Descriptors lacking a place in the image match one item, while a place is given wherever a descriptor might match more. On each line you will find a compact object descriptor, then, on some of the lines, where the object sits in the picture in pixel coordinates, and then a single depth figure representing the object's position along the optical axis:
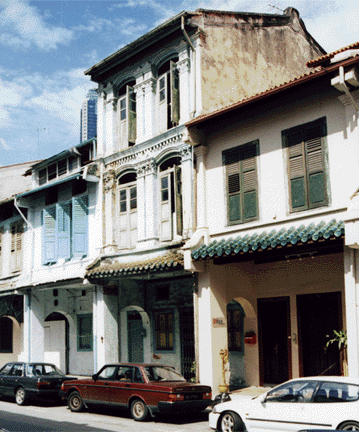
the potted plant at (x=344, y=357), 13.67
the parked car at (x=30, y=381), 16.39
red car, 12.75
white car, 9.42
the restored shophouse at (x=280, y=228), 13.15
